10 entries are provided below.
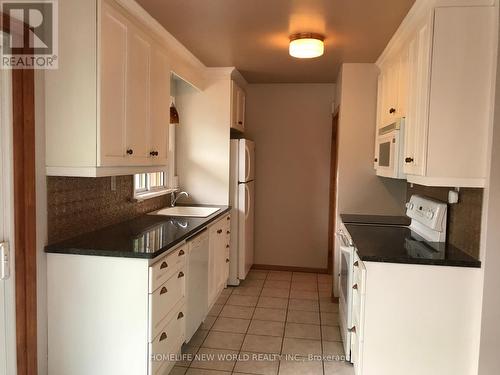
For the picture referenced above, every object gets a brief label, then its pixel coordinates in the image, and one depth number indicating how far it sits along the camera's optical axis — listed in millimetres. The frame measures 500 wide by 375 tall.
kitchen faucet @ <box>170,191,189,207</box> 4086
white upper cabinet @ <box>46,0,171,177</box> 2094
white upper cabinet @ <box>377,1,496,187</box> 2088
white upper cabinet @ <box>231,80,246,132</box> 4355
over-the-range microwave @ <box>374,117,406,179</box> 2777
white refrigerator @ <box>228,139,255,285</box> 4371
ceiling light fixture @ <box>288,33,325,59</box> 3010
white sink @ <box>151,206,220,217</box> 3870
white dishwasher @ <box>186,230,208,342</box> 2859
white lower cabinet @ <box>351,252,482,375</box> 2148
